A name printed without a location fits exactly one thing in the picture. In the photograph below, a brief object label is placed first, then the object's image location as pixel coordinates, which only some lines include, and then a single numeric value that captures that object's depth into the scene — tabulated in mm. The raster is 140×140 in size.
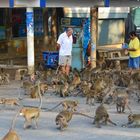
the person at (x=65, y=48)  19297
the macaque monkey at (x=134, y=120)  11653
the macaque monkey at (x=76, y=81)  16072
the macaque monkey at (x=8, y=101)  13531
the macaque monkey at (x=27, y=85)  15950
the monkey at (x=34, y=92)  15516
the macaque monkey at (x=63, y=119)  11211
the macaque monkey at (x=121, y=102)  13234
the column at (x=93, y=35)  20531
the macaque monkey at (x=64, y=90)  15703
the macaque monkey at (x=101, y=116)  11742
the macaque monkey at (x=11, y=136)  9252
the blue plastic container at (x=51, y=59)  21881
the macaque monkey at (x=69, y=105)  12719
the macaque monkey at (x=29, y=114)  11336
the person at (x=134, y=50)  20078
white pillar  19031
